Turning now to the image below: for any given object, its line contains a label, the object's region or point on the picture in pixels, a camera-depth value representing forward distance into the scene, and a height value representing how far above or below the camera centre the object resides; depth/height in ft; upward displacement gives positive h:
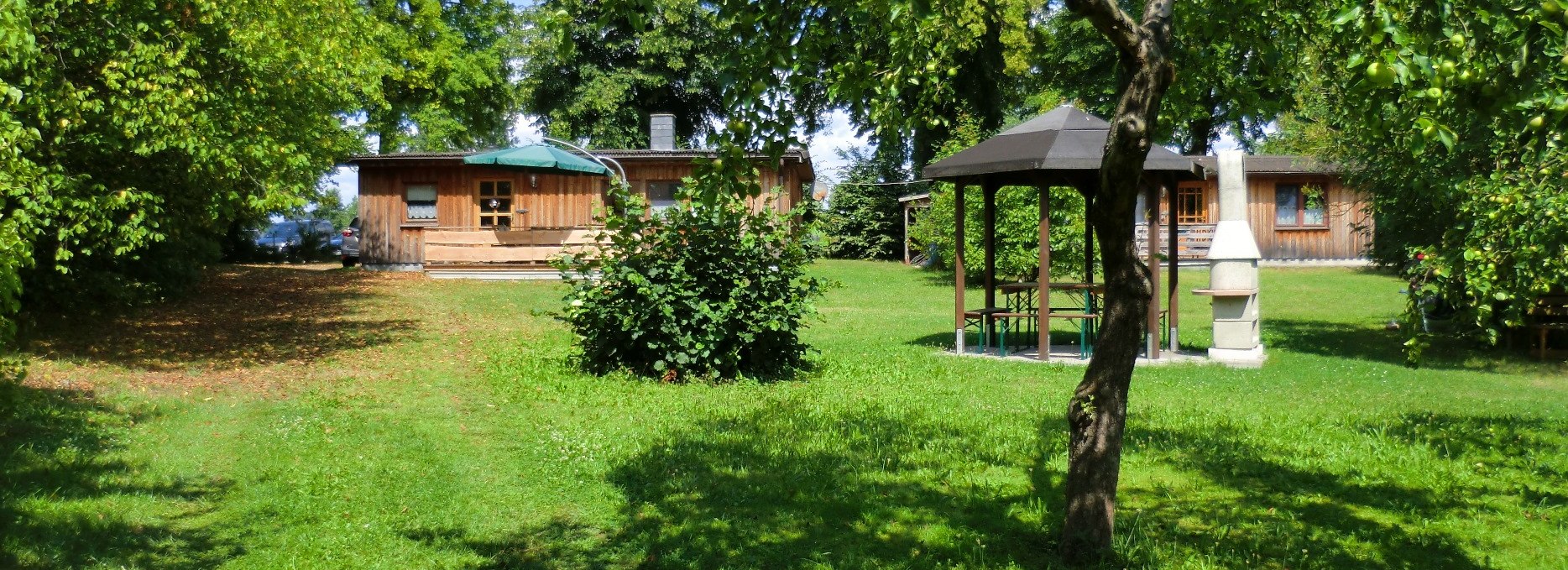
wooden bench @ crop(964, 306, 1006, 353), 45.34 -1.62
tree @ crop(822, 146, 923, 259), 130.31 +6.85
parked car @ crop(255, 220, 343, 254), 112.57 +4.54
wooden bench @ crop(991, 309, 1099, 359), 43.32 -2.08
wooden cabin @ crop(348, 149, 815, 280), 87.61 +6.21
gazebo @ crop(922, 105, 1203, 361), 40.65 +3.98
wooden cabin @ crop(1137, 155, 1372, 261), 108.47 +6.07
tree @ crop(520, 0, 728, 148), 122.62 +21.50
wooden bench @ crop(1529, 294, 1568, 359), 48.39 -1.54
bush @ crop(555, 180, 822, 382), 35.04 -0.47
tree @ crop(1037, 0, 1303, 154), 19.03 +3.67
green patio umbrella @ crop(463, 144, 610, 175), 74.74 +7.71
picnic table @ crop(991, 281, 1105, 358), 43.24 -1.15
